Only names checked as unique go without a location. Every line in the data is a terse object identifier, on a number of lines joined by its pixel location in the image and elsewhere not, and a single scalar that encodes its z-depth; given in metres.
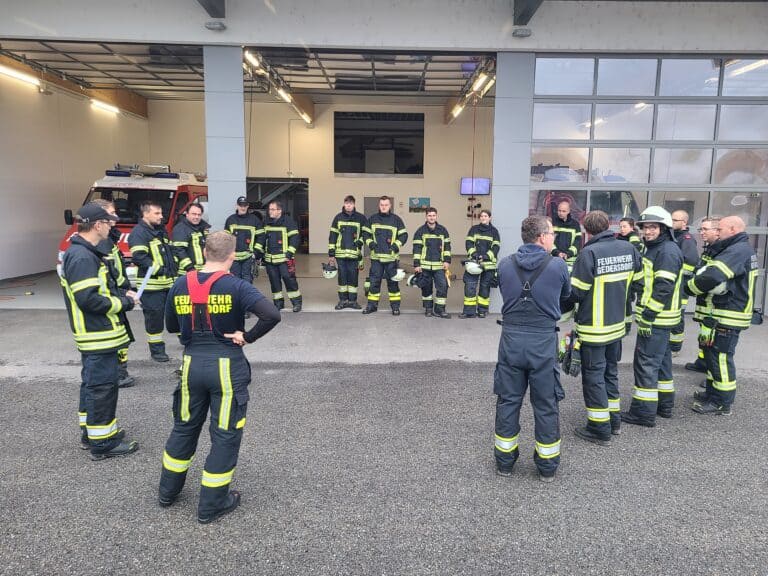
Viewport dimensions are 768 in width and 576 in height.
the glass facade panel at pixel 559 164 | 9.30
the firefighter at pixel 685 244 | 6.24
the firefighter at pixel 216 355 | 3.03
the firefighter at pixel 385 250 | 9.09
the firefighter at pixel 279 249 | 9.08
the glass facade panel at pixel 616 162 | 9.30
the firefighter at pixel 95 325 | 3.77
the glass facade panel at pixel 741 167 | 9.34
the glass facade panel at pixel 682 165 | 9.31
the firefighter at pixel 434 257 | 8.98
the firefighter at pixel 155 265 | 6.05
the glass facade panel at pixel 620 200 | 9.30
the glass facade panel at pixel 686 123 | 9.28
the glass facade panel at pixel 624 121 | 9.23
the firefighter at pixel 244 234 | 8.65
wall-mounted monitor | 18.45
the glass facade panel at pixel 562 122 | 9.24
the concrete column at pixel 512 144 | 9.01
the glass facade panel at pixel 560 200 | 9.32
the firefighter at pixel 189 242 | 7.01
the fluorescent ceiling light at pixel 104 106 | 15.35
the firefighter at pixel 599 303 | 4.09
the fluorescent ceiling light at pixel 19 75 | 11.79
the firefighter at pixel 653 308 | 4.47
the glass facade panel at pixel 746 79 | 9.16
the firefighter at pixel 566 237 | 8.46
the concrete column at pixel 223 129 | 8.92
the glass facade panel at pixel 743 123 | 9.25
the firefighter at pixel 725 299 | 4.80
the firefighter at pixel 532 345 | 3.55
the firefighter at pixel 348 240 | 9.33
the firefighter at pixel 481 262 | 8.97
